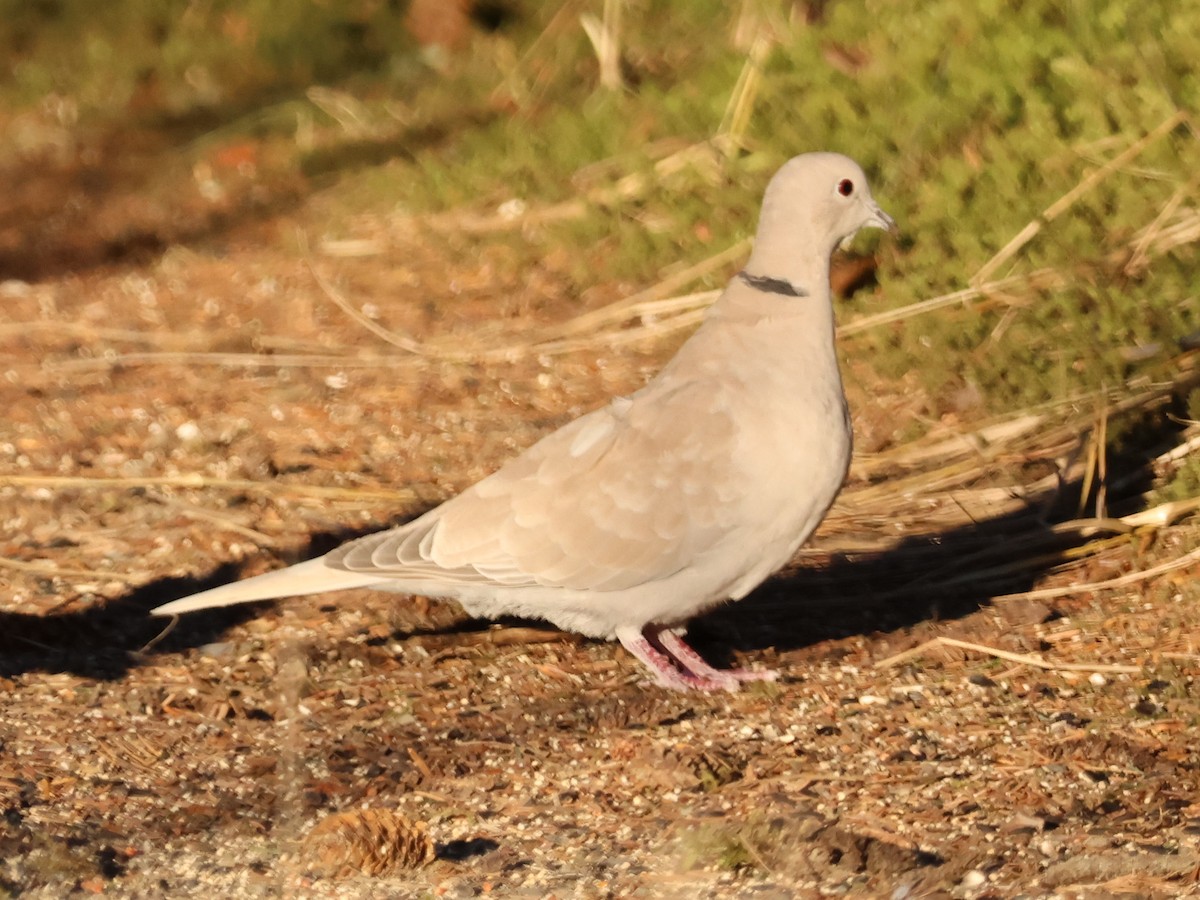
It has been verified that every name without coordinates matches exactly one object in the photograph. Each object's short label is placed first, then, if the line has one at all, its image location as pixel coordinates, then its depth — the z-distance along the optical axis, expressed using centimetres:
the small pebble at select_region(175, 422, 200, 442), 991
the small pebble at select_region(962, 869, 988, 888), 536
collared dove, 653
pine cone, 553
